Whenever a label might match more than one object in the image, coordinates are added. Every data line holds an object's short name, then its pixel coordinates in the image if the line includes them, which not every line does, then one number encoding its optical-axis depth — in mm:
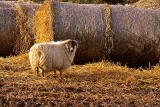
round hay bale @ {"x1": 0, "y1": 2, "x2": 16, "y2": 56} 19193
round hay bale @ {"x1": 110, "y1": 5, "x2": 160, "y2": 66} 17496
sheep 13330
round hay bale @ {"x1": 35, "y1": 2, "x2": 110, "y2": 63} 16739
